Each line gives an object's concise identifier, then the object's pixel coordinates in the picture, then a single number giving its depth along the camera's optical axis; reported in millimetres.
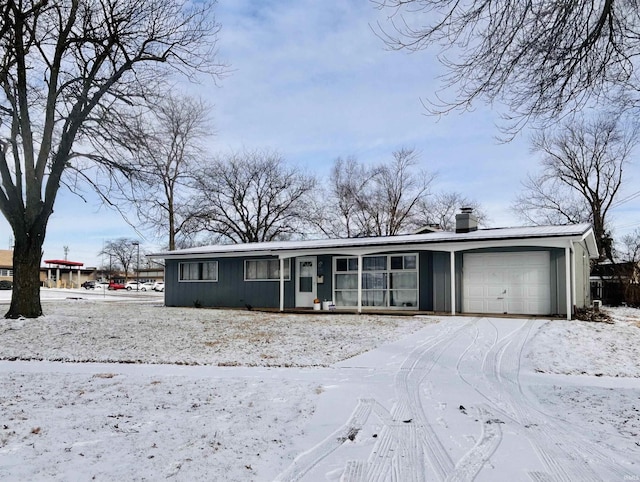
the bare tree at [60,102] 12406
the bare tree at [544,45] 5168
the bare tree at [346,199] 37469
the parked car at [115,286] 60700
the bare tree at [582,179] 29953
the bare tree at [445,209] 39250
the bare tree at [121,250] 88500
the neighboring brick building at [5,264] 60316
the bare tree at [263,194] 36500
